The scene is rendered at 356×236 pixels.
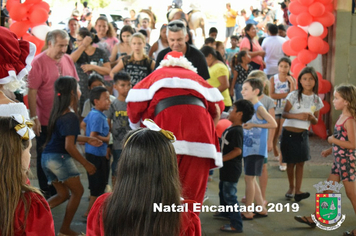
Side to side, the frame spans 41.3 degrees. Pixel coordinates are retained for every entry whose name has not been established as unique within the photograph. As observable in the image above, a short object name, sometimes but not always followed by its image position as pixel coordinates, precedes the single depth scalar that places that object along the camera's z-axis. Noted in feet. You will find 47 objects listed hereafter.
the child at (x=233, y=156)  14.35
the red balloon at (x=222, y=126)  16.03
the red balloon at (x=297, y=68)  25.40
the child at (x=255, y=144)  15.34
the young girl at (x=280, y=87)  21.77
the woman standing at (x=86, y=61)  21.66
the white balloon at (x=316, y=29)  24.66
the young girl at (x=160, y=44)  24.38
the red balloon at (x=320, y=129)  25.52
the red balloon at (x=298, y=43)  25.25
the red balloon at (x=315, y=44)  24.95
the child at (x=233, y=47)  36.96
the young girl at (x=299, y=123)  17.06
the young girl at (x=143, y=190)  6.40
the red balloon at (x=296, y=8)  24.76
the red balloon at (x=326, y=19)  24.91
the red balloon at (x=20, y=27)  21.61
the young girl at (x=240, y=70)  26.94
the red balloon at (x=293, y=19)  25.63
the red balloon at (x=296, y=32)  25.34
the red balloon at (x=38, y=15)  21.62
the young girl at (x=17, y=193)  7.02
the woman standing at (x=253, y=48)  29.92
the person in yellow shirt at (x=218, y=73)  21.03
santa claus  11.34
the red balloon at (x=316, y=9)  24.38
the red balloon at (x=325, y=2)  24.85
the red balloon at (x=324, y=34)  25.26
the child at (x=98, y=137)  15.07
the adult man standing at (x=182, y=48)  14.56
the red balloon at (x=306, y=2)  24.44
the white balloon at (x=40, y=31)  22.27
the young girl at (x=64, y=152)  13.43
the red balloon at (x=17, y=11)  21.36
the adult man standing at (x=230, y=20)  51.21
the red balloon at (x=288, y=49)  25.81
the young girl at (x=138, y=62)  20.26
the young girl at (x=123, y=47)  25.43
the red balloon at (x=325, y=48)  25.50
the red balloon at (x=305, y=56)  25.17
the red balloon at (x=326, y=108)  25.46
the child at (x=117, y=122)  16.11
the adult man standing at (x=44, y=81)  16.58
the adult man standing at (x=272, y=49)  29.19
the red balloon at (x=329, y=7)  25.29
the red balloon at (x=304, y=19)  24.59
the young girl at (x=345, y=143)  14.12
